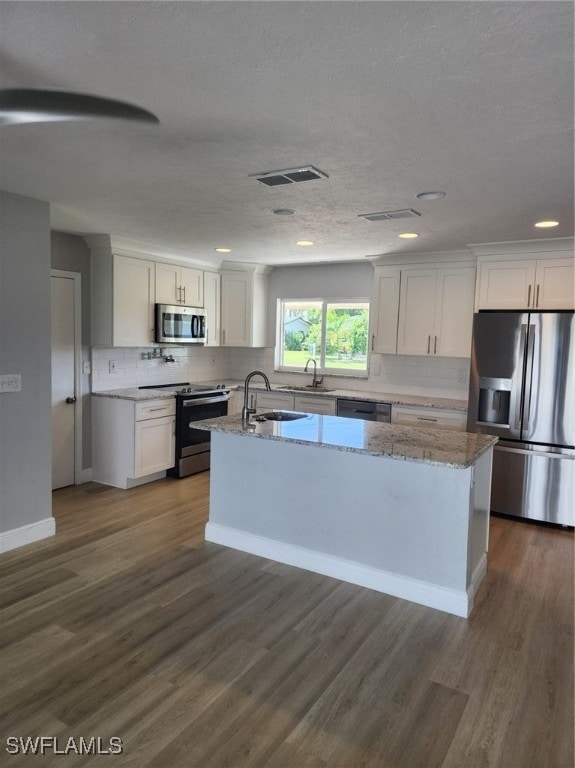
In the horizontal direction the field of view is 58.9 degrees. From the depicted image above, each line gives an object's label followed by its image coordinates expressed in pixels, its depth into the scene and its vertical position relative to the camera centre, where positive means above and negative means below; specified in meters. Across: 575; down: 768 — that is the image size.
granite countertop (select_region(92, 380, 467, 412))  4.90 -0.53
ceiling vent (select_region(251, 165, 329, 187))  2.67 +0.91
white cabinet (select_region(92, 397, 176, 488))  4.86 -0.97
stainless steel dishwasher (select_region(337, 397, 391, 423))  5.13 -0.65
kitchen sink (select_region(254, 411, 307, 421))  3.86 -0.55
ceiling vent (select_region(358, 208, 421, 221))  3.48 +0.93
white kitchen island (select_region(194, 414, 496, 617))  2.84 -0.97
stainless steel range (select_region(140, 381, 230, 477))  5.29 -0.82
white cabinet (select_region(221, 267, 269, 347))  6.21 +0.44
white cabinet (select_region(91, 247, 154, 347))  4.84 +0.40
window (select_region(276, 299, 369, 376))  6.02 +0.13
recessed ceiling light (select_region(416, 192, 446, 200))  3.04 +0.92
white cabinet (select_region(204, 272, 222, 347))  5.99 +0.43
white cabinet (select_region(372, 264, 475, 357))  4.95 +0.38
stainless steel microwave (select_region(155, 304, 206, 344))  5.27 +0.18
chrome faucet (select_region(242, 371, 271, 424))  3.51 -0.49
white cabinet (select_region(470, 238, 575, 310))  4.24 +0.65
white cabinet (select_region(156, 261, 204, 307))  5.33 +0.62
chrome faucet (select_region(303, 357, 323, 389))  6.13 -0.39
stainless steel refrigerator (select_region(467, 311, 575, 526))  4.11 -0.47
